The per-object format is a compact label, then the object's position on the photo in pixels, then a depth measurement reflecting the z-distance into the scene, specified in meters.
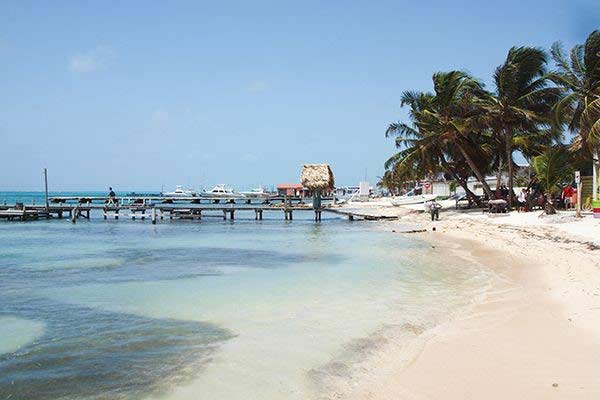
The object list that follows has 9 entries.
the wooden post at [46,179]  36.58
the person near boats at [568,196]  23.82
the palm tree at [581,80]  17.86
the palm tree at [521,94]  23.66
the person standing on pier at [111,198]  39.99
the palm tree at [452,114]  26.84
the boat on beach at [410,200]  44.78
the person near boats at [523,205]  23.99
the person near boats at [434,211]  27.88
